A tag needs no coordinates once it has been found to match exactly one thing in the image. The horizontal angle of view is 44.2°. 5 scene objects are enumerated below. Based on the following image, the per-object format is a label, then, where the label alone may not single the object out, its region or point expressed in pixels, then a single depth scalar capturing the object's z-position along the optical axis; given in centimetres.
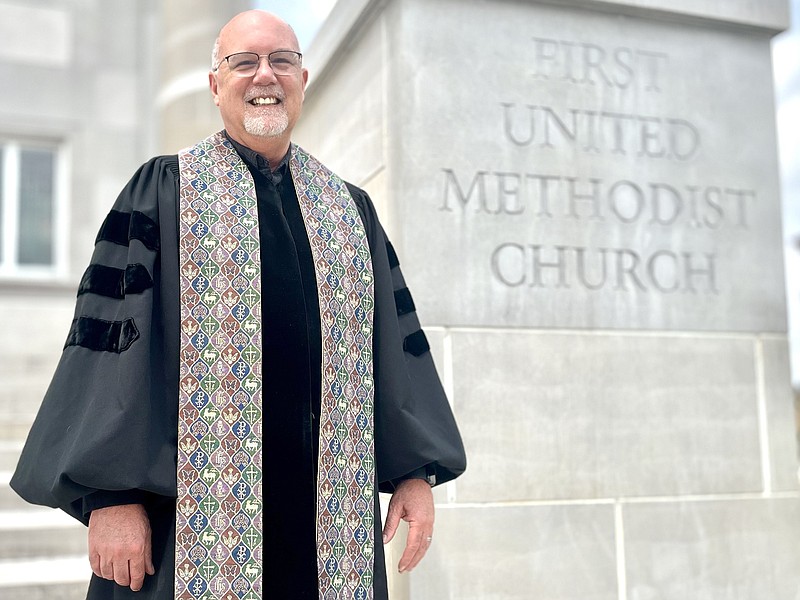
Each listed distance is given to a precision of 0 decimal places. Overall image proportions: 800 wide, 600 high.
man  224
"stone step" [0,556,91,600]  476
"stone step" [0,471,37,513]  628
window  1202
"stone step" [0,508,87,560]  557
